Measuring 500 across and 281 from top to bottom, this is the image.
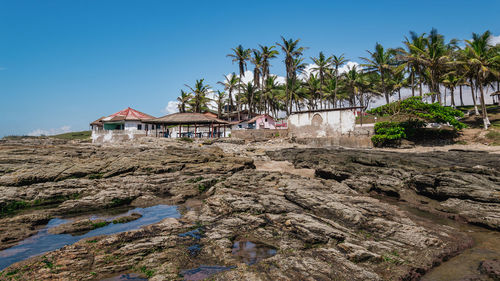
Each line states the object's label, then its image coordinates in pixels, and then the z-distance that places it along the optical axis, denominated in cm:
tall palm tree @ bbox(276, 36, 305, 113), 4831
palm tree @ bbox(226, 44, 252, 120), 5125
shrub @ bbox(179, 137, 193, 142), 3618
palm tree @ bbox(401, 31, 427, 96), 3462
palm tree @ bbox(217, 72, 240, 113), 5575
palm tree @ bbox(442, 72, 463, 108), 4244
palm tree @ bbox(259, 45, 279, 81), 5019
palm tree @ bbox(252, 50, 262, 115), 5131
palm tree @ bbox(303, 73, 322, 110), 5948
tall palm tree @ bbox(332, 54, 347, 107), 5544
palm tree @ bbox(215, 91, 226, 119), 5907
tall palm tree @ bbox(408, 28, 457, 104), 3319
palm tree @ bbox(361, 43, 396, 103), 4628
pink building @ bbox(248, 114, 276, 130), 4994
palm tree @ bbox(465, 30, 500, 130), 2894
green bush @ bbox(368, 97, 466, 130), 2602
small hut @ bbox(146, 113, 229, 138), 3847
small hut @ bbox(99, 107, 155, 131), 4275
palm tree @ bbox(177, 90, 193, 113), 5800
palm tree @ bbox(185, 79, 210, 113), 5644
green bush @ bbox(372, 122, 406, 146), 2794
